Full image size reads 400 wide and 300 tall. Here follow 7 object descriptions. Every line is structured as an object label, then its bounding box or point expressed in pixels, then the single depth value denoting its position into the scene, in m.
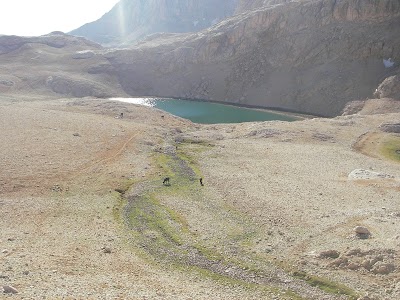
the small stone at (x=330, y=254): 29.25
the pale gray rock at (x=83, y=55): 183.12
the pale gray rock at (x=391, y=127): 79.56
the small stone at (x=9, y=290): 20.34
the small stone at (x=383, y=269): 26.67
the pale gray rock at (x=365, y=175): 49.91
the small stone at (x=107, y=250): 30.58
